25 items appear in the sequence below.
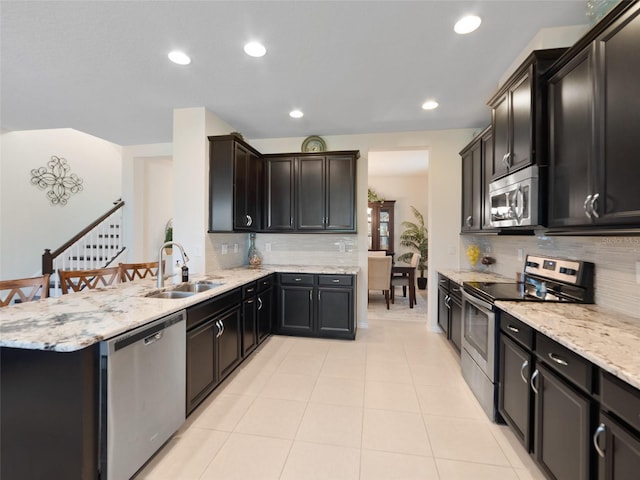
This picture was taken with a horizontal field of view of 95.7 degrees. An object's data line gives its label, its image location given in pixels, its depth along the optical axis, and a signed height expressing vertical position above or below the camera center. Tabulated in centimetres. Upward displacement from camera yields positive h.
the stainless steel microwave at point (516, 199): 194 +32
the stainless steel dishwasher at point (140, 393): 138 -83
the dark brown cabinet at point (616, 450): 98 -75
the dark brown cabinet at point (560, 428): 120 -86
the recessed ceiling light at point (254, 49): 221 +150
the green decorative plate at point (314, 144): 425 +142
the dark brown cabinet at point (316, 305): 364 -82
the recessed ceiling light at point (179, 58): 232 +149
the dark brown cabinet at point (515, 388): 166 -92
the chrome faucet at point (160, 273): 248 -29
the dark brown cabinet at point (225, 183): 334 +67
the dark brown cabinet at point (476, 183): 293 +66
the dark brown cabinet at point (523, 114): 192 +92
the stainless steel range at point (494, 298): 199 -40
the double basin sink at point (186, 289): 243 -45
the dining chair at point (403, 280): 552 -77
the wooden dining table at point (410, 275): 549 -65
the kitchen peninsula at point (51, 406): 130 -76
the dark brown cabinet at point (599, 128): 129 +59
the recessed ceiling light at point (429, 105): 319 +153
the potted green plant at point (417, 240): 729 +3
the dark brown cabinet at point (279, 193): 407 +68
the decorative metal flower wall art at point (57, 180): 544 +115
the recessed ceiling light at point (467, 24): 193 +149
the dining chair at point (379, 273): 511 -57
